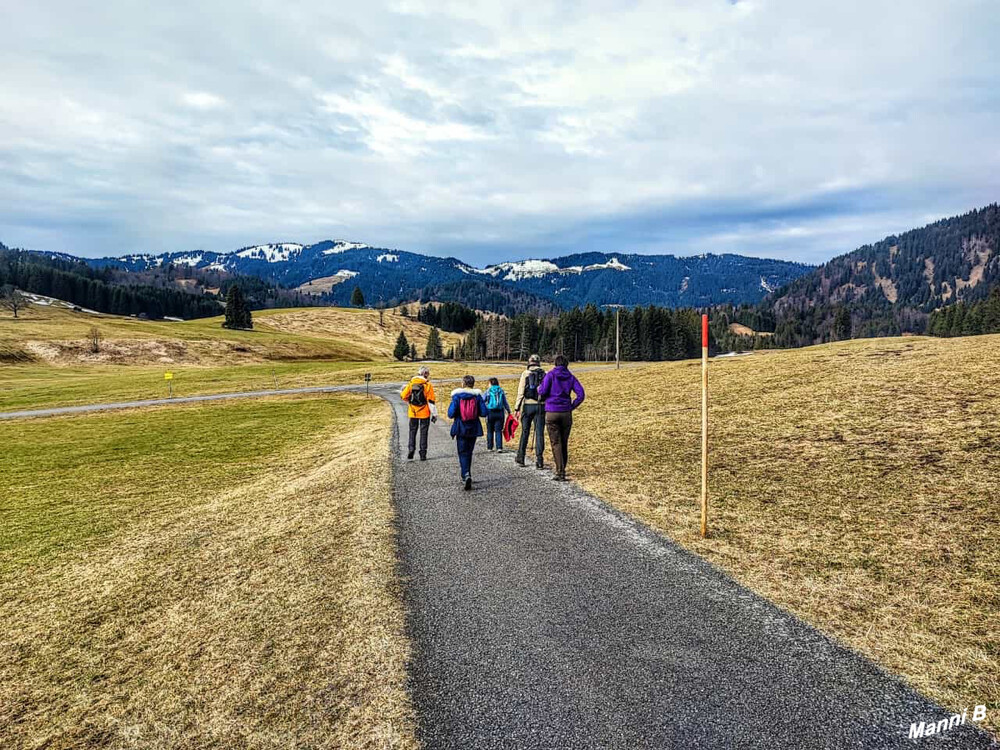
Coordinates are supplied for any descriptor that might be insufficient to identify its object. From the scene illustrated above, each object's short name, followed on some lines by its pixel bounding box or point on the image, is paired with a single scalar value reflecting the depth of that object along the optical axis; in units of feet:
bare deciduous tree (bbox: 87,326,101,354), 322.47
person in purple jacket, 41.50
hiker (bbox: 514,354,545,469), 47.32
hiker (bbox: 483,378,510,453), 57.26
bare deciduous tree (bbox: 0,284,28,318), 421.10
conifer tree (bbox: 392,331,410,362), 444.18
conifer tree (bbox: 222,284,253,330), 483.92
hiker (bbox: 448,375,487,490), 40.32
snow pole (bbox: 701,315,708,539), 28.53
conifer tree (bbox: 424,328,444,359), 463.42
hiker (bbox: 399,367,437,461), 52.60
